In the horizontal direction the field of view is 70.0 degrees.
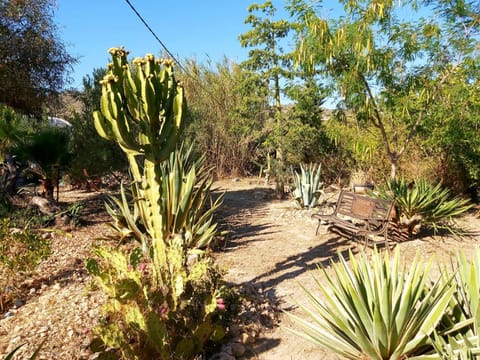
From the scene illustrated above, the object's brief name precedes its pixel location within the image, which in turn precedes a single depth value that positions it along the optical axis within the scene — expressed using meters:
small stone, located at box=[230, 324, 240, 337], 2.84
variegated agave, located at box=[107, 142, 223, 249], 4.20
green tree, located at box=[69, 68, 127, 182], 6.52
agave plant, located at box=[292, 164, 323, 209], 7.62
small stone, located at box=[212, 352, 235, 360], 2.53
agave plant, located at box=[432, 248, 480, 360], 1.69
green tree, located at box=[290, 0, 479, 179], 4.95
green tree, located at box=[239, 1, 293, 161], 8.48
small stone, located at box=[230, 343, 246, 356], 2.62
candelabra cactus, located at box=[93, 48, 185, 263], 2.82
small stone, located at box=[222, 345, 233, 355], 2.61
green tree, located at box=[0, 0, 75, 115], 6.73
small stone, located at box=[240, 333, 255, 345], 2.75
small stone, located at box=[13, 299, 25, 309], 3.22
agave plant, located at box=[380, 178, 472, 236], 5.44
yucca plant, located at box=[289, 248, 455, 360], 2.05
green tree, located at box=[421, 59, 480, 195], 5.89
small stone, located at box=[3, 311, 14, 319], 3.03
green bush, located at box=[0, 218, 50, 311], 3.30
